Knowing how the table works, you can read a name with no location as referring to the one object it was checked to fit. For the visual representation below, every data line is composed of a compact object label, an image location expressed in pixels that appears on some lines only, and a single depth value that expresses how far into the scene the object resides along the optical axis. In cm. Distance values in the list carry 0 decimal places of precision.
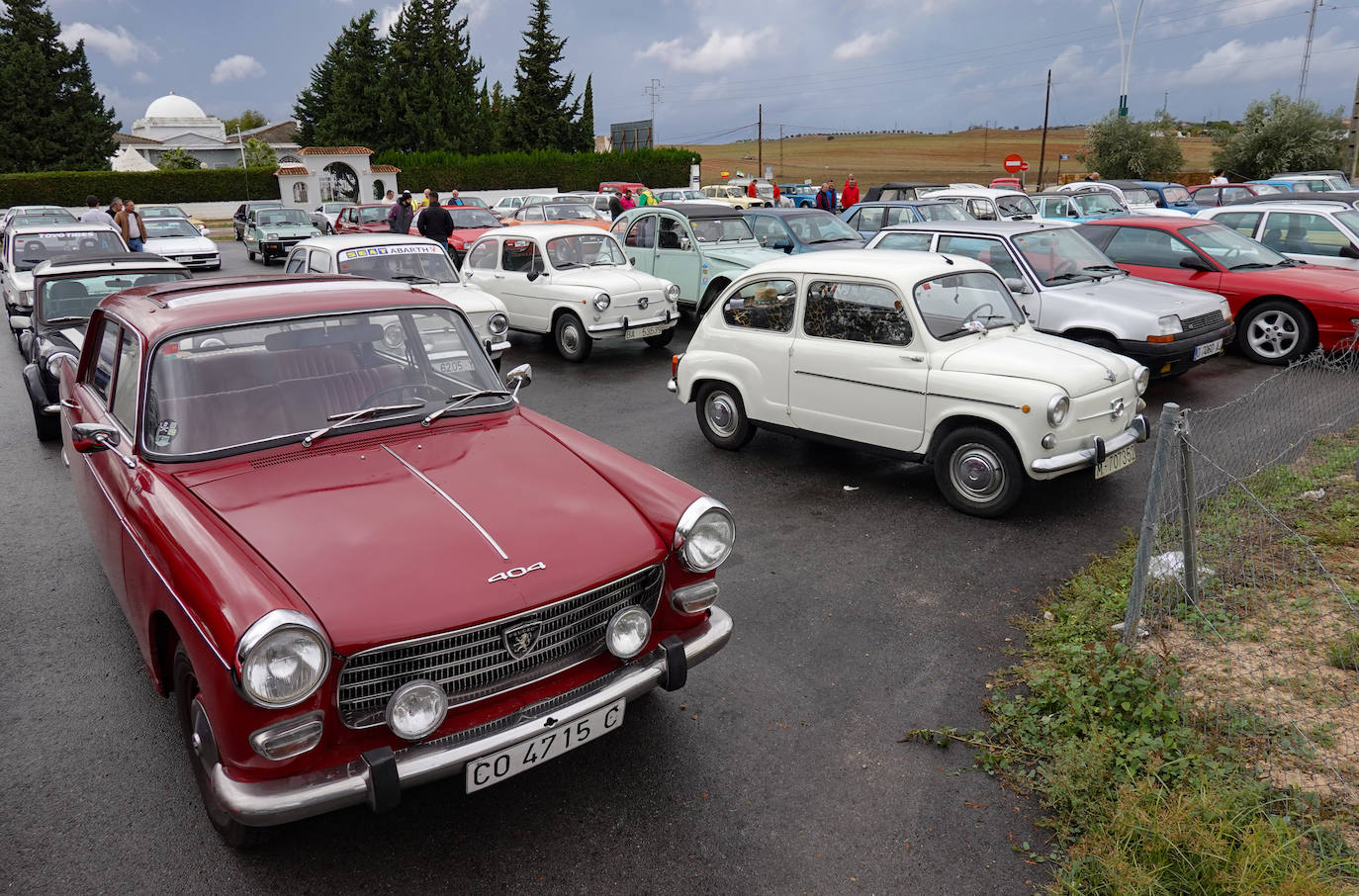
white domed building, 7688
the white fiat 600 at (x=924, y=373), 595
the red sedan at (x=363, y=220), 2168
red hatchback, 1002
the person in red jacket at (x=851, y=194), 2339
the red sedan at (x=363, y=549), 271
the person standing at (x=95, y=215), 1677
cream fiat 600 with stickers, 1011
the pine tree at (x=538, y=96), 5631
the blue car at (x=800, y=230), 1422
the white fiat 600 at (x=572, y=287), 1153
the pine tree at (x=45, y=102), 4900
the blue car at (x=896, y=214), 1595
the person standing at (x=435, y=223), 1568
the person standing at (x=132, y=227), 1551
